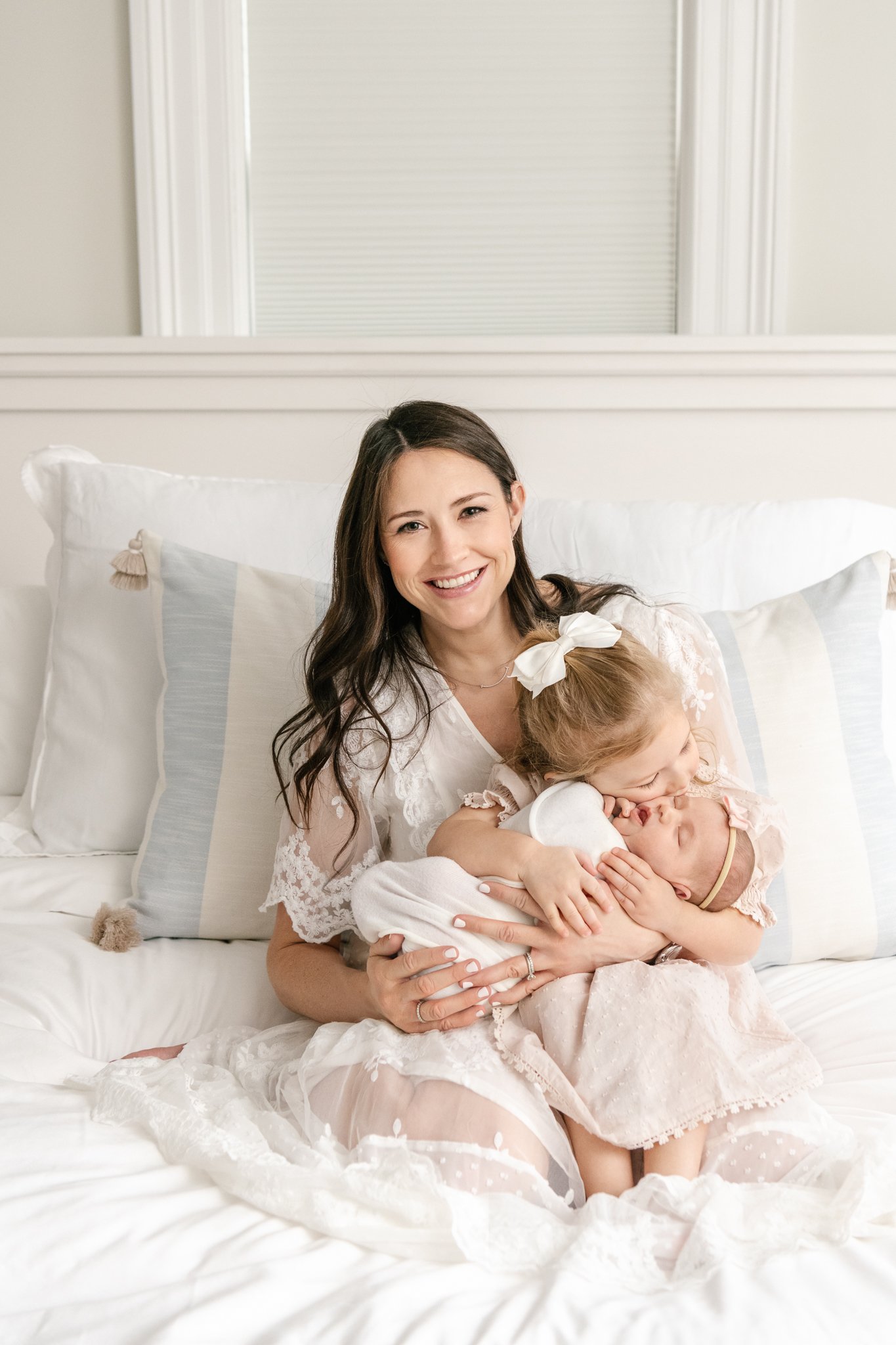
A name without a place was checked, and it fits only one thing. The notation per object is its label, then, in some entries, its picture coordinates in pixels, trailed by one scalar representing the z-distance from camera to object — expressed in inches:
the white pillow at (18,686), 75.2
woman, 38.4
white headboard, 85.0
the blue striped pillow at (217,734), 60.6
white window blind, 87.9
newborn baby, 47.0
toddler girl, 42.8
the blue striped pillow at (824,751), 56.0
